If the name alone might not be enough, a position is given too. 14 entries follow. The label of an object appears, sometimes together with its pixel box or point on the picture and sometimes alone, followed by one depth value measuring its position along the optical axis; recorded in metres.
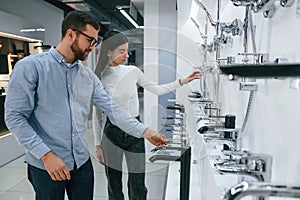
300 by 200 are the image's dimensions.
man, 1.18
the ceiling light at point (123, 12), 4.92
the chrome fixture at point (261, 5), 0.86
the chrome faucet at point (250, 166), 0.87
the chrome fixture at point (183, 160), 1.52
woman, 1.89
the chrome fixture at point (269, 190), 0.33
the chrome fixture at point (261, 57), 0.96
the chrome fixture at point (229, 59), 1.23
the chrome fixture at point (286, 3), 0.74
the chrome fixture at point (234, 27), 1.31
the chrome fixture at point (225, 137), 1.16
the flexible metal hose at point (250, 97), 1.04
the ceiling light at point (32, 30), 4.17
